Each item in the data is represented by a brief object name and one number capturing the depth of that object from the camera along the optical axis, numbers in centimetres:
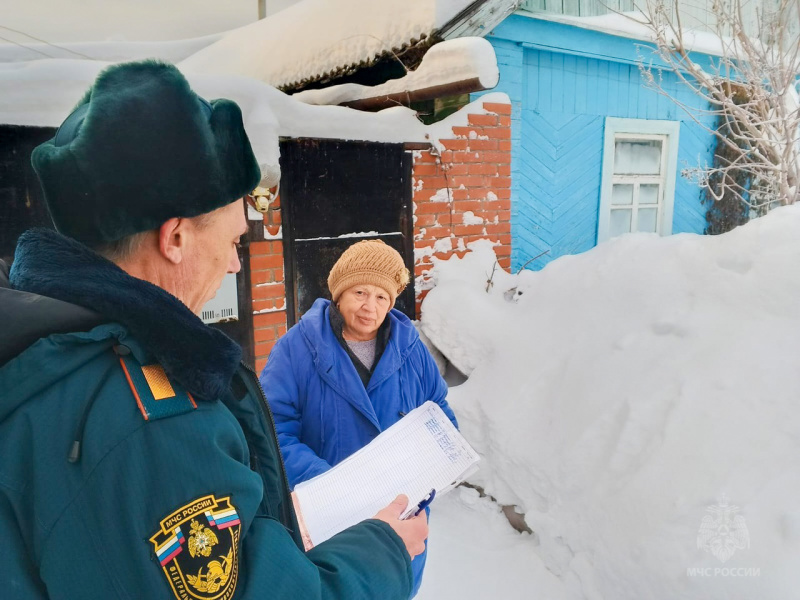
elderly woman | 180
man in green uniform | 58
